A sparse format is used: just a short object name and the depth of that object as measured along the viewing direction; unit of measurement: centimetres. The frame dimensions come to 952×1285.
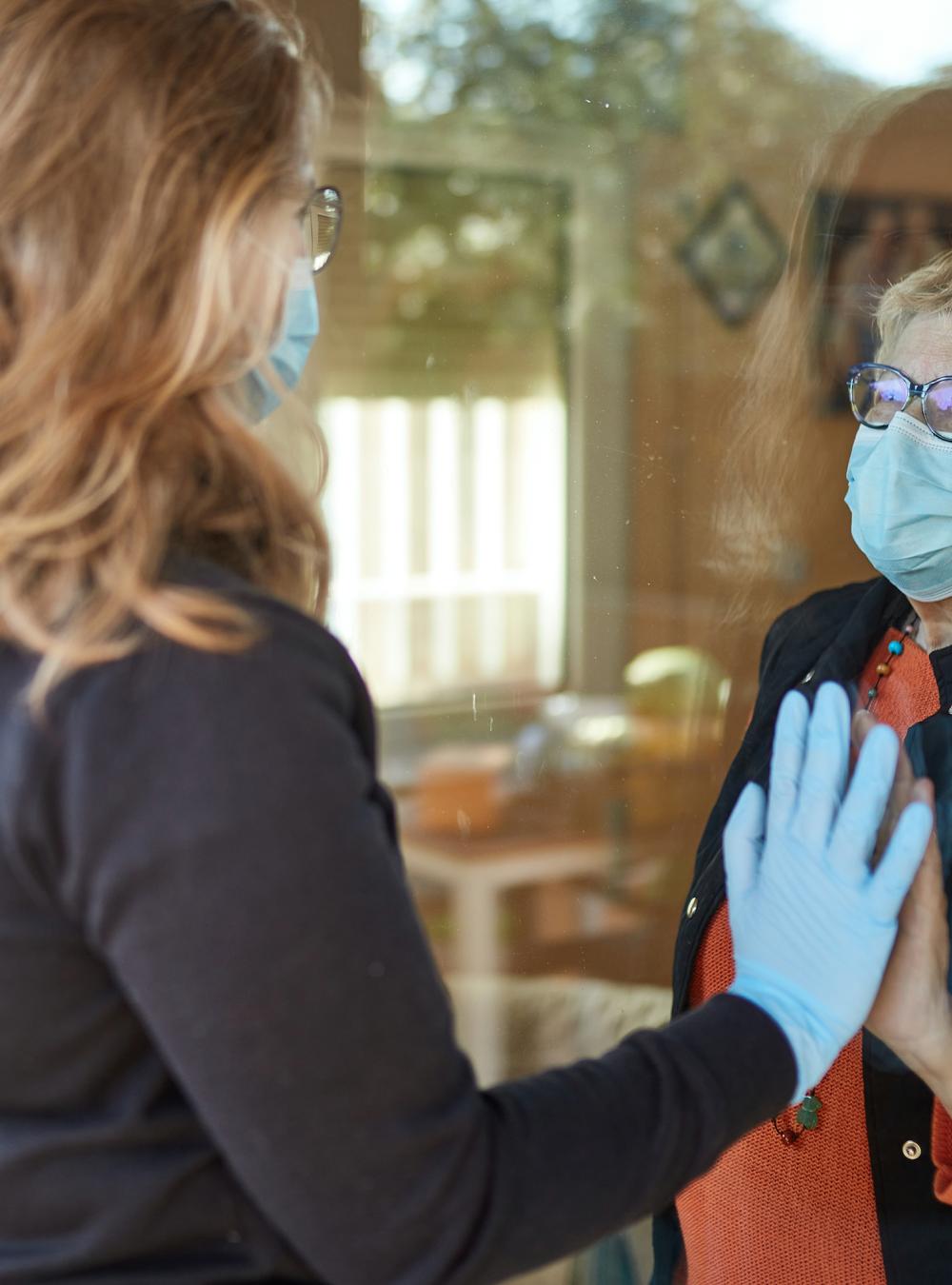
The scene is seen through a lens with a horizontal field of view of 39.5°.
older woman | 118
